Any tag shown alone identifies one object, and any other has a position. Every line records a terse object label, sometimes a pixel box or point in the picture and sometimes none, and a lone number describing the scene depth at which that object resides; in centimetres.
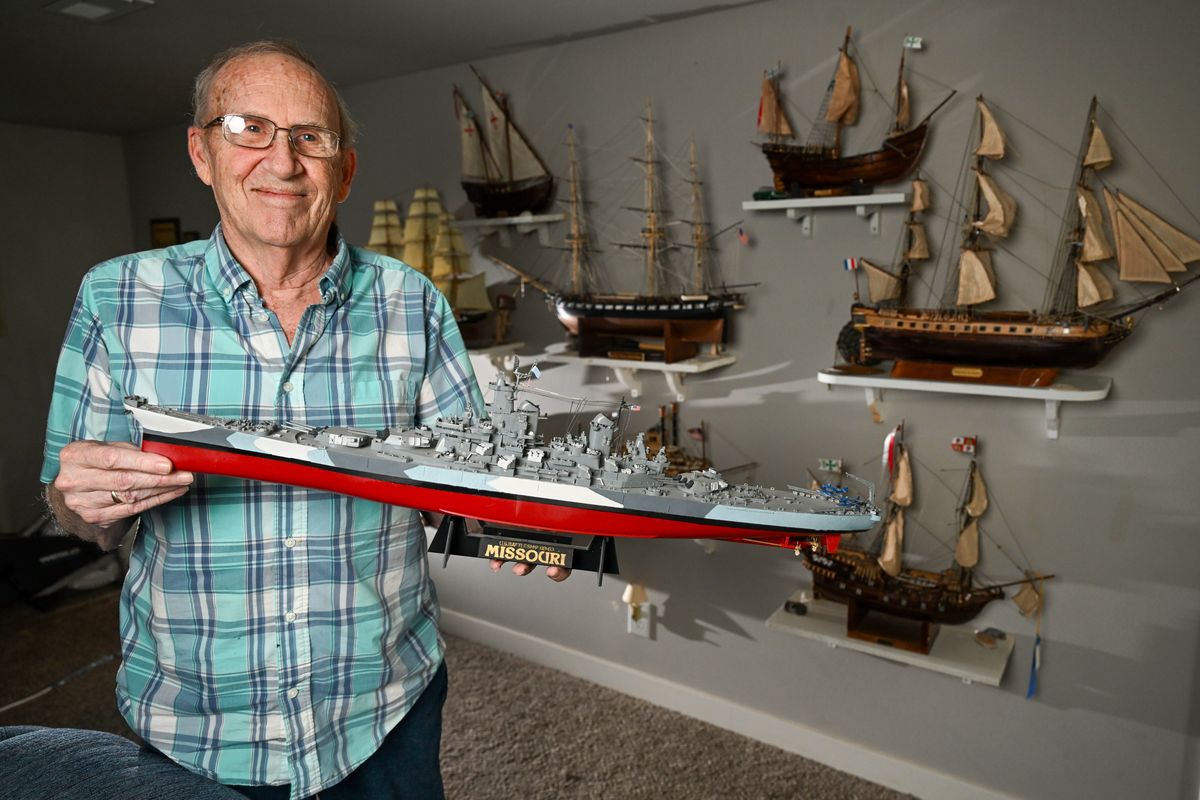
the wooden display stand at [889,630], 295
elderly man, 155
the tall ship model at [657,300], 330
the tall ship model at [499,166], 375
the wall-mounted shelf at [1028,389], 250
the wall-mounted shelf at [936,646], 285
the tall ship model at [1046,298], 248
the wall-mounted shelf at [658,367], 325
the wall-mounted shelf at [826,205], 283
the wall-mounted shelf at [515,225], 372
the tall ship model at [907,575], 289
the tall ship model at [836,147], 281
